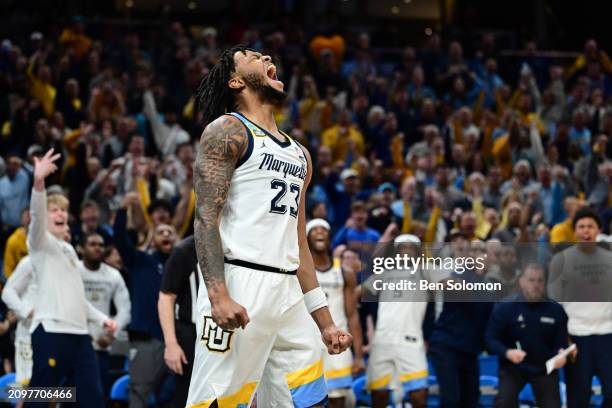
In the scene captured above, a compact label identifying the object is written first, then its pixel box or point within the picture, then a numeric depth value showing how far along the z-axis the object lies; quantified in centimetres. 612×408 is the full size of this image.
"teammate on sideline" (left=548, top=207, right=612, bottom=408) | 1945
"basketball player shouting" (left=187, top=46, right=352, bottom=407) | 961
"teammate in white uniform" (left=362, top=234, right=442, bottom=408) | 2070
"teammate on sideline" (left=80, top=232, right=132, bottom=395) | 2073
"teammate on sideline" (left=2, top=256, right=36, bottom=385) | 1864
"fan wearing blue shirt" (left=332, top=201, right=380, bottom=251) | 2419
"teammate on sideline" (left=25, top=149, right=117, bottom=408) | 1634
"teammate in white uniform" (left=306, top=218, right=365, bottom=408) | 2008
